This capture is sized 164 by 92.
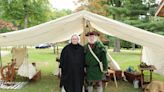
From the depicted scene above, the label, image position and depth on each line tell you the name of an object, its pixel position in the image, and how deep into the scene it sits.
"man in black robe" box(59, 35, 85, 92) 2.63
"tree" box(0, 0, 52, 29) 15.52
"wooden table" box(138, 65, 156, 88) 4.02
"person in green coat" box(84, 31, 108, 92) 2.68
